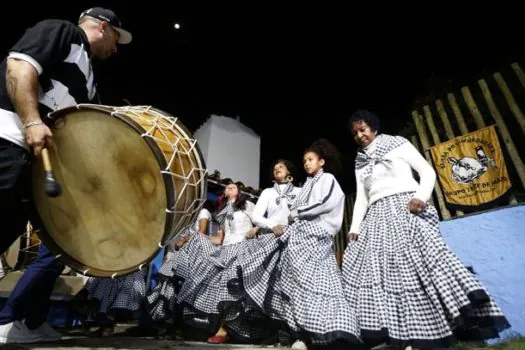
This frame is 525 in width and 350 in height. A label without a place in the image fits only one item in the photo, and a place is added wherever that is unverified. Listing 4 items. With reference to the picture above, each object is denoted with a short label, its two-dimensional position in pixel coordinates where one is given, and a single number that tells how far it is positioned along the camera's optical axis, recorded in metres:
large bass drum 1.53
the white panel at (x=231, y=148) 7.39
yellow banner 3.34
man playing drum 1.47
